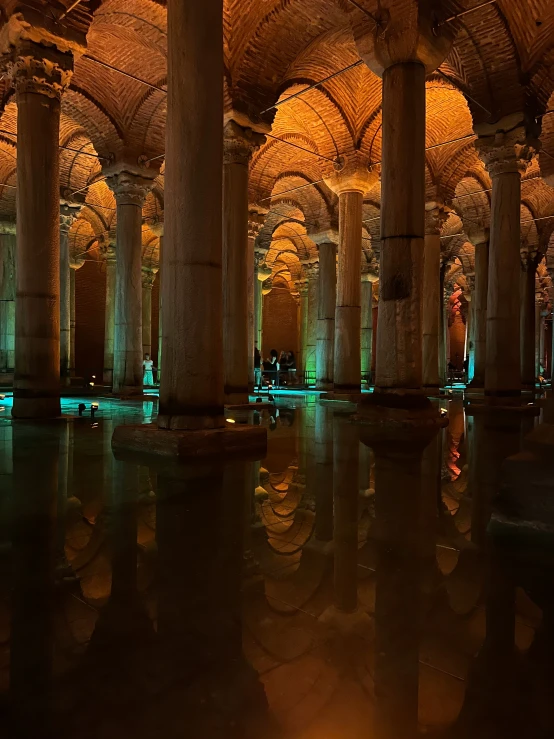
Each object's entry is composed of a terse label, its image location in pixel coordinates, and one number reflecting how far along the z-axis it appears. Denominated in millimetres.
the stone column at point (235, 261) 10438
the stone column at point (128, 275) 13516
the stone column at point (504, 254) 11117
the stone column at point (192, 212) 5449
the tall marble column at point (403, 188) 8133
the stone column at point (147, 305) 25350
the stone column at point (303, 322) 26625
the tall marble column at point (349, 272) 13531
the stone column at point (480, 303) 18609
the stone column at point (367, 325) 23828
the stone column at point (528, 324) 19766
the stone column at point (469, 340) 25922
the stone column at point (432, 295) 15289
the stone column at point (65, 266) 17531
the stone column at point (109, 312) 20100
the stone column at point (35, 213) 8359
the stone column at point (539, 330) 35375
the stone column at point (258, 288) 22884
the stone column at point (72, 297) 23188
